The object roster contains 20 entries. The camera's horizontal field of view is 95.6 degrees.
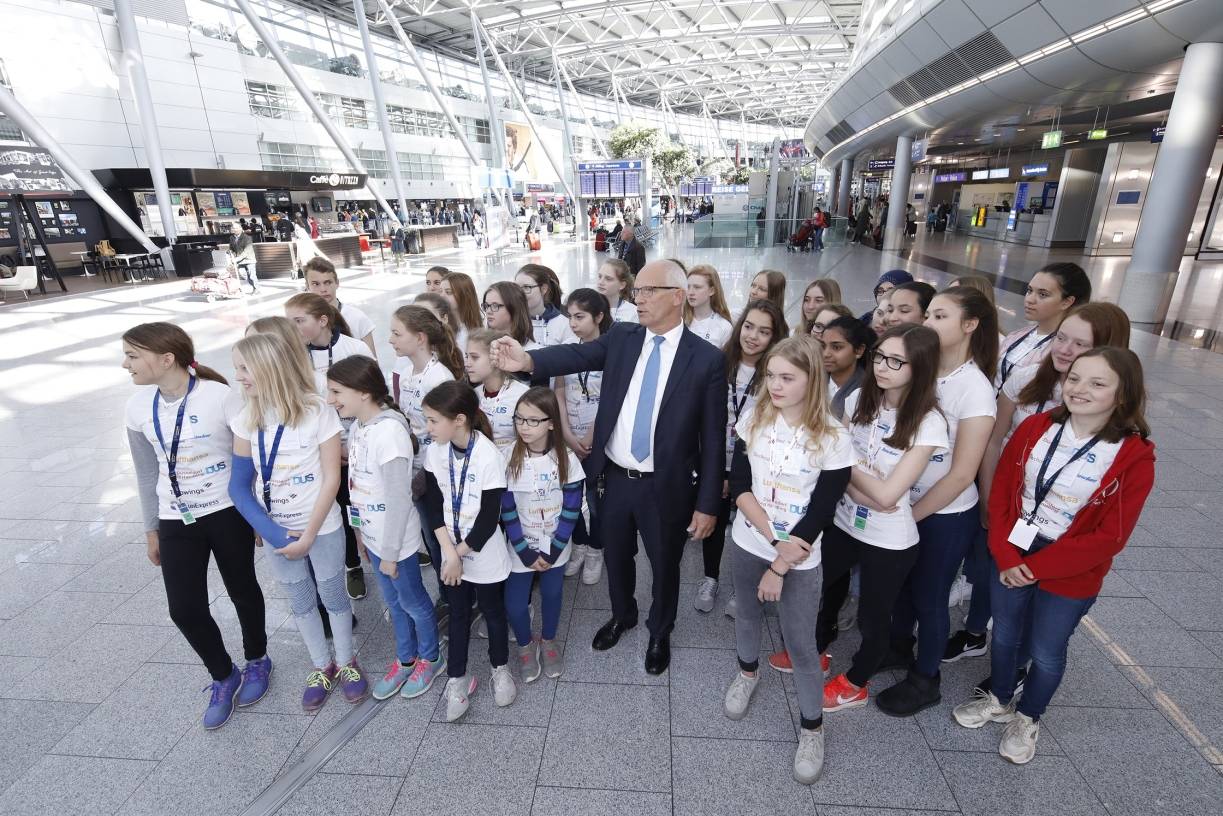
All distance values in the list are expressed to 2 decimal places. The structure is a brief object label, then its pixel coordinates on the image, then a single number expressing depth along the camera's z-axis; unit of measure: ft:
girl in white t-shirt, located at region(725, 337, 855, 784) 6.84
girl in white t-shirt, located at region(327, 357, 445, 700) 7.84
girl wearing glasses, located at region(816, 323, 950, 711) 6.89
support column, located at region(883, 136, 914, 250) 74.95
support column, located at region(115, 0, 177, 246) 53.06
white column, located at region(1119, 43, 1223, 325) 28.12
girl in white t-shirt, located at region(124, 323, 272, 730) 7.84
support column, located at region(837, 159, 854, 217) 116.67
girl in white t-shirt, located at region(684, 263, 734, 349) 12.72
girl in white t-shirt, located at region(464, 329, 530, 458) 9.01
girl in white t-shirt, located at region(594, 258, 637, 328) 15.20
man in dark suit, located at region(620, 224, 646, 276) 29.99
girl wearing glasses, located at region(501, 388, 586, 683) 8.38
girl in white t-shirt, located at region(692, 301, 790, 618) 10.60
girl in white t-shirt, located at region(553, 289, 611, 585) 11.55
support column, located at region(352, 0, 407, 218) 75.72
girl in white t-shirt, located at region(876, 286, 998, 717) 7.25
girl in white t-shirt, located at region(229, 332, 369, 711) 7.79
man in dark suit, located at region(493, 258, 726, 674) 8.21
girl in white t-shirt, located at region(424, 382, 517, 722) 7.70
